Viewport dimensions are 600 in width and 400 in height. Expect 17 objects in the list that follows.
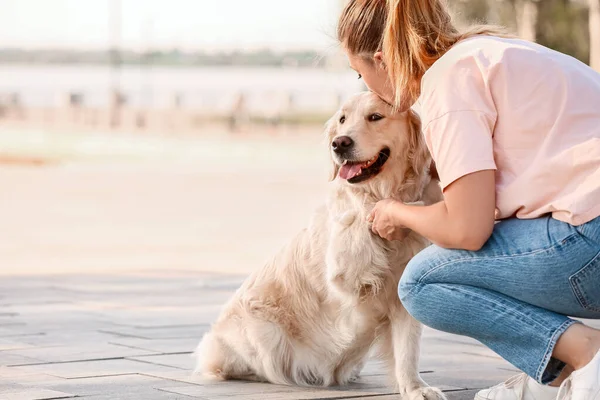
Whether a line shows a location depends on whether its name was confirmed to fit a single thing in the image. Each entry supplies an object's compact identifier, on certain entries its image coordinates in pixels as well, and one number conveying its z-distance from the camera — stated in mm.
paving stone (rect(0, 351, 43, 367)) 4459
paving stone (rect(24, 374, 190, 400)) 3869
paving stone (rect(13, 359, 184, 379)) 4250
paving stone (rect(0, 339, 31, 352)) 4840
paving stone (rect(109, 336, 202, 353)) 4930
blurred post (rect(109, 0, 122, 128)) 45875
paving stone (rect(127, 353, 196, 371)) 4539
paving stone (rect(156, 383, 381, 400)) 3908
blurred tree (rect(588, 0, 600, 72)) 20703
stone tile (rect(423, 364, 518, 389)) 4172
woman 3016
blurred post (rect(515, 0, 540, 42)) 26609
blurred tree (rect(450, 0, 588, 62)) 30203
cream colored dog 3906
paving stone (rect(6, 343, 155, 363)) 4617
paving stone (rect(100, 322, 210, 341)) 5297
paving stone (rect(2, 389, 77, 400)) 3741
